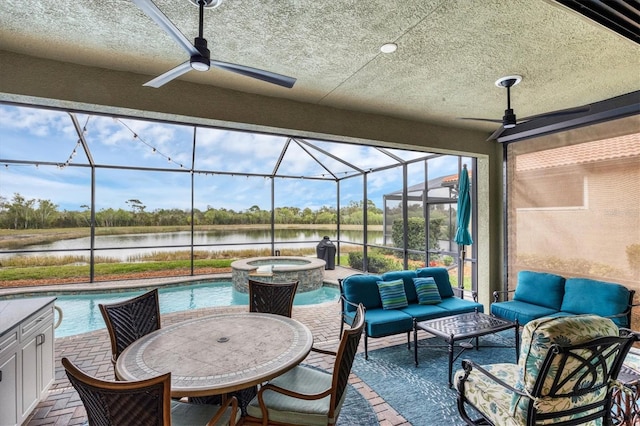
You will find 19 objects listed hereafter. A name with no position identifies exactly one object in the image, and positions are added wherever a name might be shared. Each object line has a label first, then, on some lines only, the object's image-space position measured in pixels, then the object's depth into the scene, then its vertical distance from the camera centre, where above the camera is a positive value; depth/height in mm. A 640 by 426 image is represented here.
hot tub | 7383 -1272
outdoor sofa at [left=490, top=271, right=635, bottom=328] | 3711 -1041
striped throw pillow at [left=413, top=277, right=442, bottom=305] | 4380 -1007
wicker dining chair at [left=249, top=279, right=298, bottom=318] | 3238 -802
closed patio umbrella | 5320 +172
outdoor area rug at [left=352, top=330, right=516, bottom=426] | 2686 -1653
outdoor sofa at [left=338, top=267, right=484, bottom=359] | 3777 -1117
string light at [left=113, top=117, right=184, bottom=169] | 6835 +1872
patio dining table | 1800 -909
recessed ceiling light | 2641 +1504
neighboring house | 3840 +167
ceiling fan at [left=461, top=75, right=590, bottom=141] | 3242 +1164
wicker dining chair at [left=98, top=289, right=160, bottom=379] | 2467 -832
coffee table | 3254 -1197
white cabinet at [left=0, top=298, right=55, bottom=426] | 2139 -1050
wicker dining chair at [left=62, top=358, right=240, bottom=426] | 1380 -817
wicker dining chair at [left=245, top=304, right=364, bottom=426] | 1916 -1194
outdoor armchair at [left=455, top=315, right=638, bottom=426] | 1763 -902
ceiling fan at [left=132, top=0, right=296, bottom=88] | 1731 +1127
